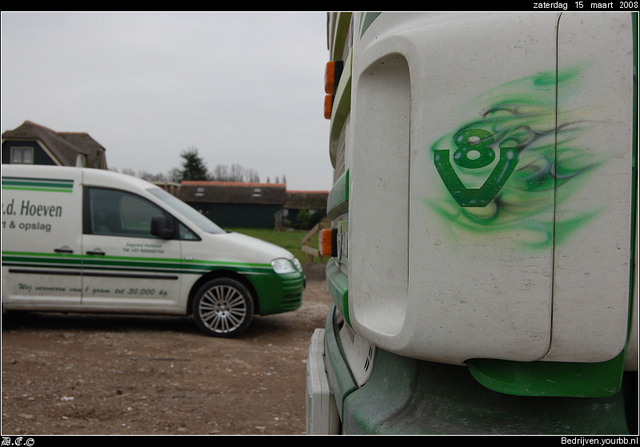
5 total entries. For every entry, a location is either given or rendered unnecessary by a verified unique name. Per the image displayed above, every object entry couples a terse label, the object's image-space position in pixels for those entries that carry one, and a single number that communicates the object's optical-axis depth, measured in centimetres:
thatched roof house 3925
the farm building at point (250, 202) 4553
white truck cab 106
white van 612
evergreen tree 5822
